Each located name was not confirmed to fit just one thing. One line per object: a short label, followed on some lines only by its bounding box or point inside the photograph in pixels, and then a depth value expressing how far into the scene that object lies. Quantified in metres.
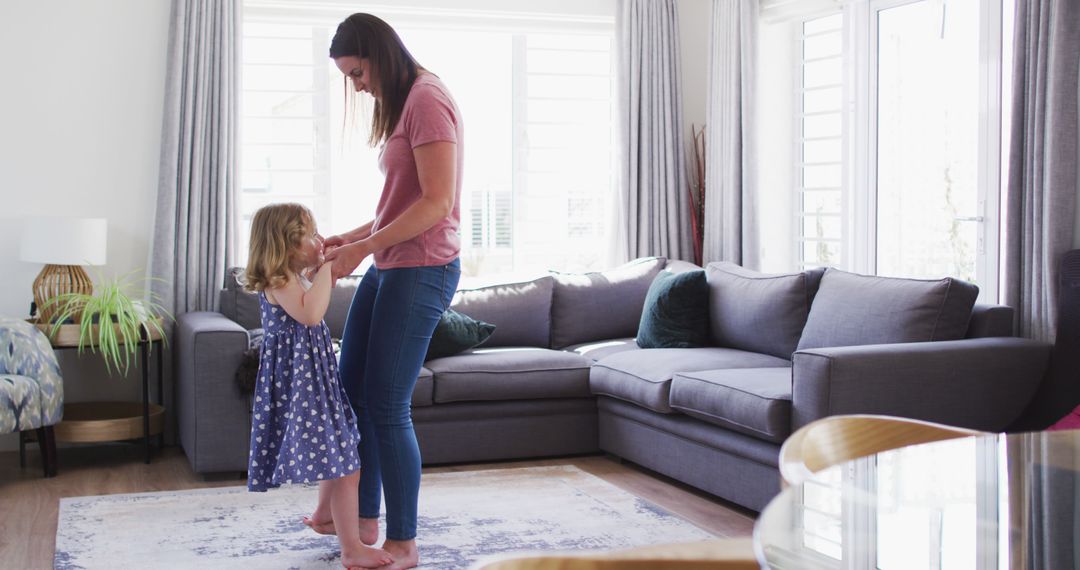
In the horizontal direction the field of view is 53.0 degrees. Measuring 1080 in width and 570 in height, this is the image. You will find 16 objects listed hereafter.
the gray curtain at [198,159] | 5.03
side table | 4.54
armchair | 4.17
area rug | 3.22
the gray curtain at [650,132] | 5.87
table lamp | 4.60
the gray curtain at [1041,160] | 3.86
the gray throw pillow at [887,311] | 3.71
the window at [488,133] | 5.43
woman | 2.75
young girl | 2.90
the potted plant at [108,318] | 4.48
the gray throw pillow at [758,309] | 4.40
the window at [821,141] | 5.40
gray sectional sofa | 3.48
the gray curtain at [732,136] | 5.61
